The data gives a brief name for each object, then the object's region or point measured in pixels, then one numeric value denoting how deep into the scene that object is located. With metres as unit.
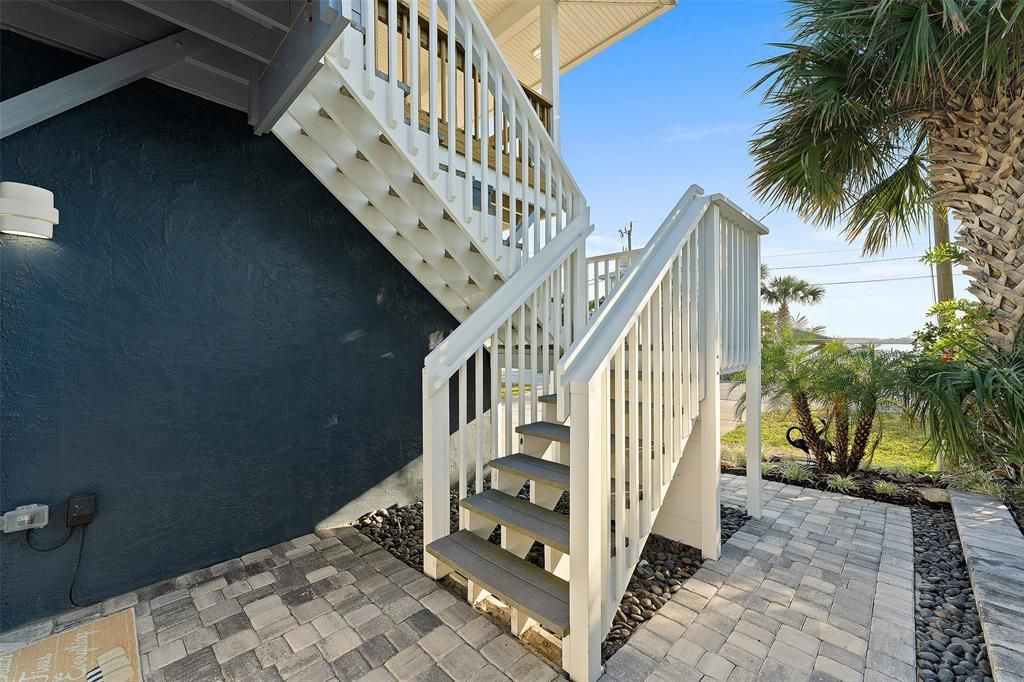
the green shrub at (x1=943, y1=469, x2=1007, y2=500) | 2.99
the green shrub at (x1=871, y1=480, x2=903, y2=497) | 3.32
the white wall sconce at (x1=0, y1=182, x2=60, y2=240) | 1.75
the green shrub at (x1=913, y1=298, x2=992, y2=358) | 3.08
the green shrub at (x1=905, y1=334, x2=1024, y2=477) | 2.60
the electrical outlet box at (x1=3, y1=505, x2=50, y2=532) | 1.82
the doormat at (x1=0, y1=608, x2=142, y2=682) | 1.55
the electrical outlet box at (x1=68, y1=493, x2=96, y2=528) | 1.95
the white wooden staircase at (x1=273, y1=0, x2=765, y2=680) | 1.59
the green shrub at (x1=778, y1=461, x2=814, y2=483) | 3.72
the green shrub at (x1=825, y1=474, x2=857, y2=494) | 3.45
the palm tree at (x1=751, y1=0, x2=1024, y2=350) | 2.63
